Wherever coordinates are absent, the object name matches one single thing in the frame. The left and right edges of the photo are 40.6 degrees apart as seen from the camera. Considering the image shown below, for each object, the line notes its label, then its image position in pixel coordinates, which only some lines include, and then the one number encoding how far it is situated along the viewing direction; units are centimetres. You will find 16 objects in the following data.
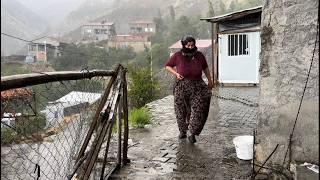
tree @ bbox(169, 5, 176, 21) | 9115
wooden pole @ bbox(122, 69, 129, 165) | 546
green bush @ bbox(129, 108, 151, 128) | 851
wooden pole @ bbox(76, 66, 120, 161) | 411
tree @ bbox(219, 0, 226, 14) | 7469
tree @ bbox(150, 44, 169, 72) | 5502
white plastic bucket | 565
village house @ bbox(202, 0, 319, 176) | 421
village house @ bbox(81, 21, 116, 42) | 8362
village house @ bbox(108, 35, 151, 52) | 7438
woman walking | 660
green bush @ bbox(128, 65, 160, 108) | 1466
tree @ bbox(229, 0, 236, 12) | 7825
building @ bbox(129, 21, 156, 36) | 8776
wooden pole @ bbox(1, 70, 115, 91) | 267
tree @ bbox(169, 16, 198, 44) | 6681
